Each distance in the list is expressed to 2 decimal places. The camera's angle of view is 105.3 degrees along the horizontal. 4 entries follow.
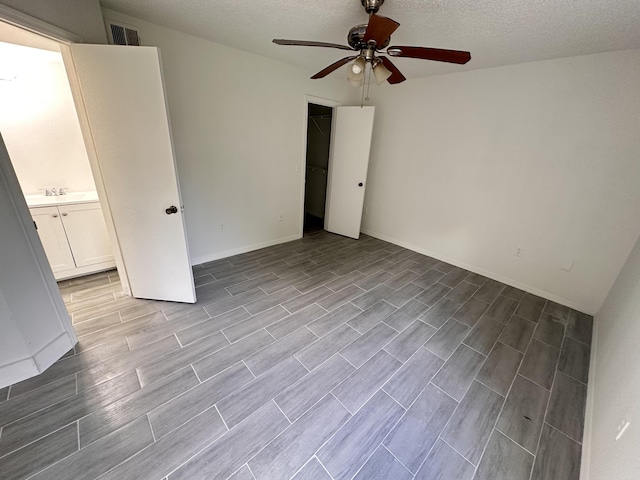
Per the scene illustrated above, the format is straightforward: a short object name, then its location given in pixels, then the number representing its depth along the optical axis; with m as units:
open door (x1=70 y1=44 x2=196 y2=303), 1.80
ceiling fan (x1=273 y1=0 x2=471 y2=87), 1.41
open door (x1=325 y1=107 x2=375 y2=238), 3.84
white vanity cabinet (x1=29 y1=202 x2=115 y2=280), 2.38
